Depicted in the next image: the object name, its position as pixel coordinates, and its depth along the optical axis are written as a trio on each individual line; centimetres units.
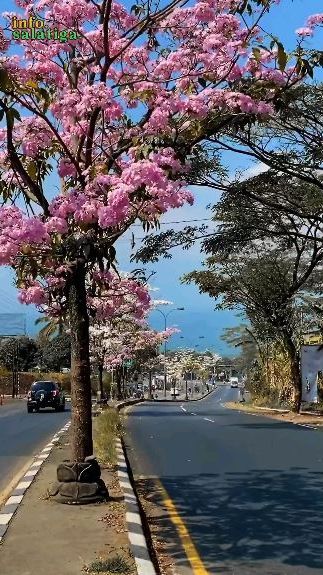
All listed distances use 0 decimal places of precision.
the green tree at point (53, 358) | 8231
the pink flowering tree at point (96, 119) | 822
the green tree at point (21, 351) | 7981
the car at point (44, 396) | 3609
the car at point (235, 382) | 14105
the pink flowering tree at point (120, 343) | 4059
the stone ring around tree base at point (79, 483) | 925
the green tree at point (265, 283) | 3222
